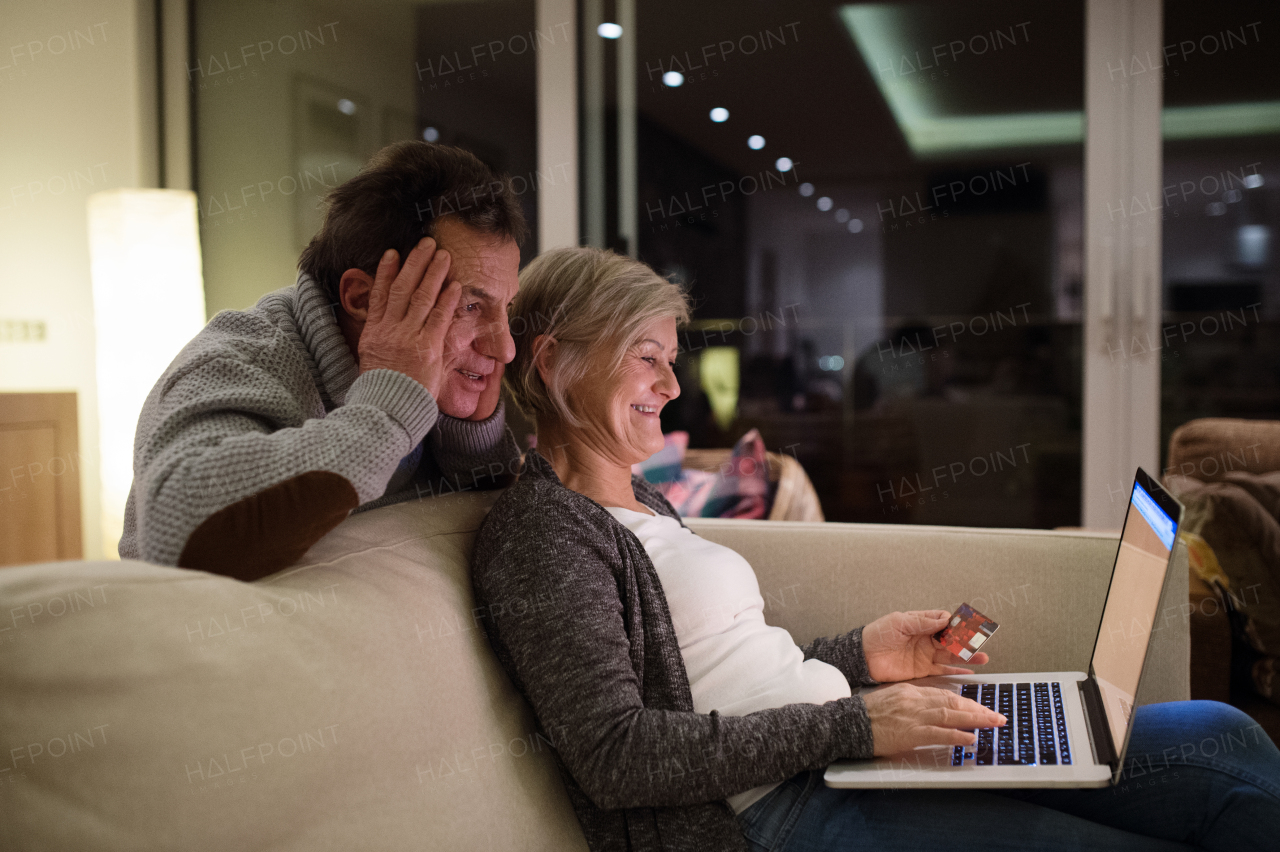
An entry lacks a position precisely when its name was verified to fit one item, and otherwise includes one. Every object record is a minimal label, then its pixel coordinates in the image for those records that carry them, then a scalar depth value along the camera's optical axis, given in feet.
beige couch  2.23
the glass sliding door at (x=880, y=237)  10.09
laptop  3.14
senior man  2.86
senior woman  3.12
